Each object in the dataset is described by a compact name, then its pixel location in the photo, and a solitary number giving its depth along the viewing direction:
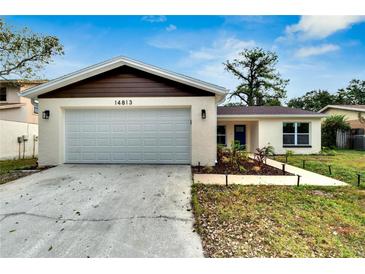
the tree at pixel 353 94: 34.19
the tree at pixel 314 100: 32.67
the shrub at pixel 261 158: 8.89
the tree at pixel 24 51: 11.78
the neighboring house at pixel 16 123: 11.62
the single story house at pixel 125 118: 8.24
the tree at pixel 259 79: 27.36
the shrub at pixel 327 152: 13.83
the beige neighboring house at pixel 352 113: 18.23
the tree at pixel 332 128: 17.58
